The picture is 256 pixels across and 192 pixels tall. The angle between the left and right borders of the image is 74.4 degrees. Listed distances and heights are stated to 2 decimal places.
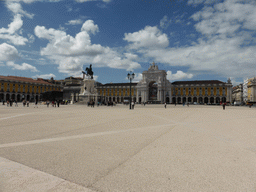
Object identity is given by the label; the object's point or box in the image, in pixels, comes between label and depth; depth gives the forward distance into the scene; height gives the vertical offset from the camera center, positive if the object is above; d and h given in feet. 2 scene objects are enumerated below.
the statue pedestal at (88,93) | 123.13 +4.84
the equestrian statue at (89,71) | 131.15 +22.12
